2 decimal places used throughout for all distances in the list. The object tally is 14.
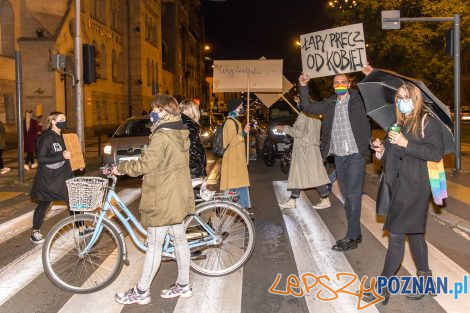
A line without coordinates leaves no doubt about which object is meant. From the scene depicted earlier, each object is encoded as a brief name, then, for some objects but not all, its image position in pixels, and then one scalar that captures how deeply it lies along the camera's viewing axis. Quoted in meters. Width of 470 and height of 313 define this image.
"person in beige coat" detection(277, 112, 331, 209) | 9.34
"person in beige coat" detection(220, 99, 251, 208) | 7.91
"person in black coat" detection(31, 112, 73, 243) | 7.33
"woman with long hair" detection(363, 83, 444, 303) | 4.84
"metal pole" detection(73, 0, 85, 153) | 16.50
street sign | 15.03
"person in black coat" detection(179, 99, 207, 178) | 6.95
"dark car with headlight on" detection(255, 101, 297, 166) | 16.89
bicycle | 5.43
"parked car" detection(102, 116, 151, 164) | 14.52
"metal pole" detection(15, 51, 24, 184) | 12.60
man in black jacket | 6.85
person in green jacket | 4.95
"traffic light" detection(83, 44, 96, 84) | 16.11
